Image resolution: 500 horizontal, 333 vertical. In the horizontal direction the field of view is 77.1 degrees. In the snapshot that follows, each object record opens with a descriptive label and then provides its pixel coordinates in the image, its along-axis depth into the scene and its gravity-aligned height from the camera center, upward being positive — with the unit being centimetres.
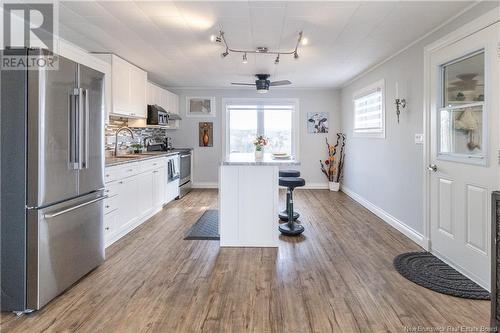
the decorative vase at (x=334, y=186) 739 -60
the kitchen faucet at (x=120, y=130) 504 +51
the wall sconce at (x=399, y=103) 411 +77
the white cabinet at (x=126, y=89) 434 +110
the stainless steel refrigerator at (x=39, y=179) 214 -13
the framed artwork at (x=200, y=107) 756 +131
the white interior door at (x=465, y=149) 253 +11
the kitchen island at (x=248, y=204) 355 -49
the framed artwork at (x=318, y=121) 757 +97
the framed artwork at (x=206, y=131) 759 +72
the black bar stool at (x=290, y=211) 402 -66
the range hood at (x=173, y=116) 654 +97
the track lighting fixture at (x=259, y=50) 368 +149
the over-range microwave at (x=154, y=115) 563 +83
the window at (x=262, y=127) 766 +84
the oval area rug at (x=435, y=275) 248 -102
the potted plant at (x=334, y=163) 741 -5
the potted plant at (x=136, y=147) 551 +25
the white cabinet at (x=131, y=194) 358 -46
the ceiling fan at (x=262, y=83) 557 +139
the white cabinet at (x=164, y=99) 589 +129
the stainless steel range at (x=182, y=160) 640 +2
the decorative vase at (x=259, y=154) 388 +9
